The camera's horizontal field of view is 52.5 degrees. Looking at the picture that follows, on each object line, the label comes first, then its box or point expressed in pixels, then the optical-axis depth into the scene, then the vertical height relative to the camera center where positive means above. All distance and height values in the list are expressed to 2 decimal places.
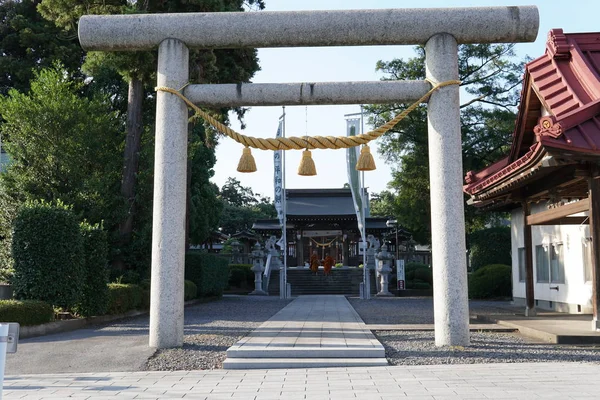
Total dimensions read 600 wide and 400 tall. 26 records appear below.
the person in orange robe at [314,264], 32.66 -0.05
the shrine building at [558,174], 9.12 +1.60
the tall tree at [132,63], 17.09 +5.78
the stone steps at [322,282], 31.03 -1.00
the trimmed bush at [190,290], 21.17 -0.93
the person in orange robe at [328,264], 32.07 -0.08
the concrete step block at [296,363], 7.49 -1.23
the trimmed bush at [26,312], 10.97 -0.86
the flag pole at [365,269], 25.08 -0.28
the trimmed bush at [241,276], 33.37 -0.69
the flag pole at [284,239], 26.69 +1.06
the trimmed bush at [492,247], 24.91 +0.62
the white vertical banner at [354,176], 23.45 +3.55
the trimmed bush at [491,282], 23.42 -0.77
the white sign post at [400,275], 27.55 -0.57
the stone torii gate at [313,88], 8.52 +2.57
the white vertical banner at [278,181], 27.02 +3.64
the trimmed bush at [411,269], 32.69 -0.35
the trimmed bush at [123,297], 14.70 -0.84
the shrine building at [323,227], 36.78 +2.21
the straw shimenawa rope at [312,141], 9.16 +1.84
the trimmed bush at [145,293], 17.03 -0.82
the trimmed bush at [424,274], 31.58 -0.61
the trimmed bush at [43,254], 12.23 +0.21
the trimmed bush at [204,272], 23.38 -0.32
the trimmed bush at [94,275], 13.58 -0.24
